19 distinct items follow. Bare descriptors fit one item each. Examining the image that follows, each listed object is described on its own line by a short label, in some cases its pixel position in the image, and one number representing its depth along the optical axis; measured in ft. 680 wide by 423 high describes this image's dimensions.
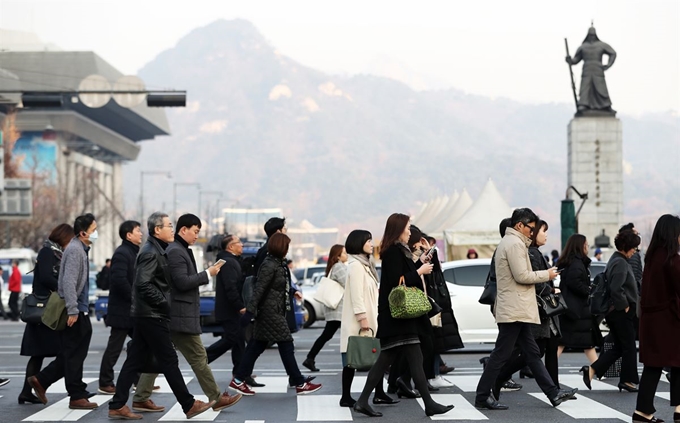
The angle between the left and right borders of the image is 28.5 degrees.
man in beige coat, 41.78
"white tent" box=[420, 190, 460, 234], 216.95
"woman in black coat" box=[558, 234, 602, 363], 49.65
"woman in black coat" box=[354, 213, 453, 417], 40.19
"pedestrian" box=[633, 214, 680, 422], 36.24
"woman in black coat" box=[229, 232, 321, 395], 46.50
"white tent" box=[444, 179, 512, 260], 155.43
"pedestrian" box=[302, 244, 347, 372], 58.90
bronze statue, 152.87
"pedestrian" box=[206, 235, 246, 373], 51.88
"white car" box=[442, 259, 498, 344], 69.62
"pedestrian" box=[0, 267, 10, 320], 134.33
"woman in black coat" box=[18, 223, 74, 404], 45.24
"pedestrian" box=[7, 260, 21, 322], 129.90
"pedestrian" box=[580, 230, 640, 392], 47.21
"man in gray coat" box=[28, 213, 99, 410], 43.62
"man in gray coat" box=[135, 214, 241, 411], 40.34
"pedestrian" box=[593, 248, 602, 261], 110.08
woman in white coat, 41.81
